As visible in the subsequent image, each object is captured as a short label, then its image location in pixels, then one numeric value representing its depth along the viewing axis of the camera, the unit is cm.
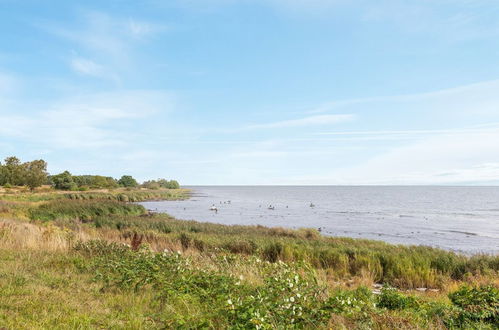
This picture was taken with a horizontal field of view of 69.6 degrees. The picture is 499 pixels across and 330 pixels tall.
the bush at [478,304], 575
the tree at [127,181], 14850
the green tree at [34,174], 7106
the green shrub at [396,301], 661
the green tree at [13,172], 7412
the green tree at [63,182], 8738
